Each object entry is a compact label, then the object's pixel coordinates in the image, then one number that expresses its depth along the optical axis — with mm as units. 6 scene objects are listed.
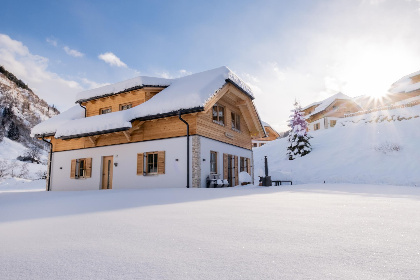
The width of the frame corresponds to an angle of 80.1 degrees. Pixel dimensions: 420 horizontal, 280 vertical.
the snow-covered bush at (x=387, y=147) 19391
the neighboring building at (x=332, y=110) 37781
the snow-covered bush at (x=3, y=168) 27850
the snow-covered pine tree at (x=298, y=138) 25828
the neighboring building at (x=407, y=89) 33606
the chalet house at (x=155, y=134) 11969
